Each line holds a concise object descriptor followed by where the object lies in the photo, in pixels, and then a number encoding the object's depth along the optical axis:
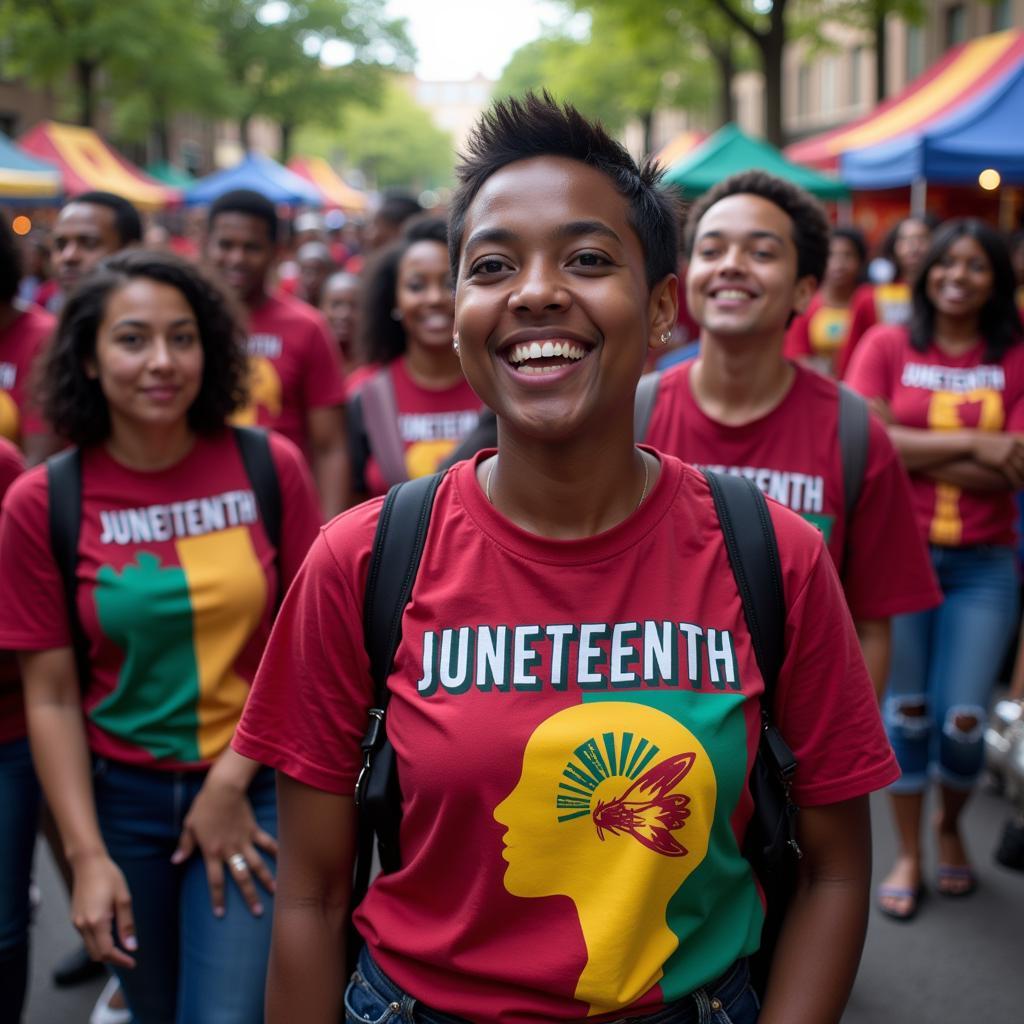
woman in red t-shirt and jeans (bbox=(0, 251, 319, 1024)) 2.53
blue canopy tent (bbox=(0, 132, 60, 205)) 16.05
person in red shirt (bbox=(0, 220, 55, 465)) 4.03
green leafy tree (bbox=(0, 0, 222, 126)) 25.47
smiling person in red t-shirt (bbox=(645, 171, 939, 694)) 2.89
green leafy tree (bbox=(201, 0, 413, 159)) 39.59
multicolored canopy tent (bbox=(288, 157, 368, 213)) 34.47
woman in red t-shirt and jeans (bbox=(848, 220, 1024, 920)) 4.08
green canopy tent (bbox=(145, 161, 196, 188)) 32.81
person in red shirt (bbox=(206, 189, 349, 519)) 4.70
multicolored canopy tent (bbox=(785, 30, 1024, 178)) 11.38
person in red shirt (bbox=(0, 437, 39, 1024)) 2.80
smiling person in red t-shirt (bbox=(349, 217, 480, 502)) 4.36
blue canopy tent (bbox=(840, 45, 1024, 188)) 10.40
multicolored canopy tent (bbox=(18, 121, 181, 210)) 22.25
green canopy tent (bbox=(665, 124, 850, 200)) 12.92
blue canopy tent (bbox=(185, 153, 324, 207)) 25.67
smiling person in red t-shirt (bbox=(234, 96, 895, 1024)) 1.63
